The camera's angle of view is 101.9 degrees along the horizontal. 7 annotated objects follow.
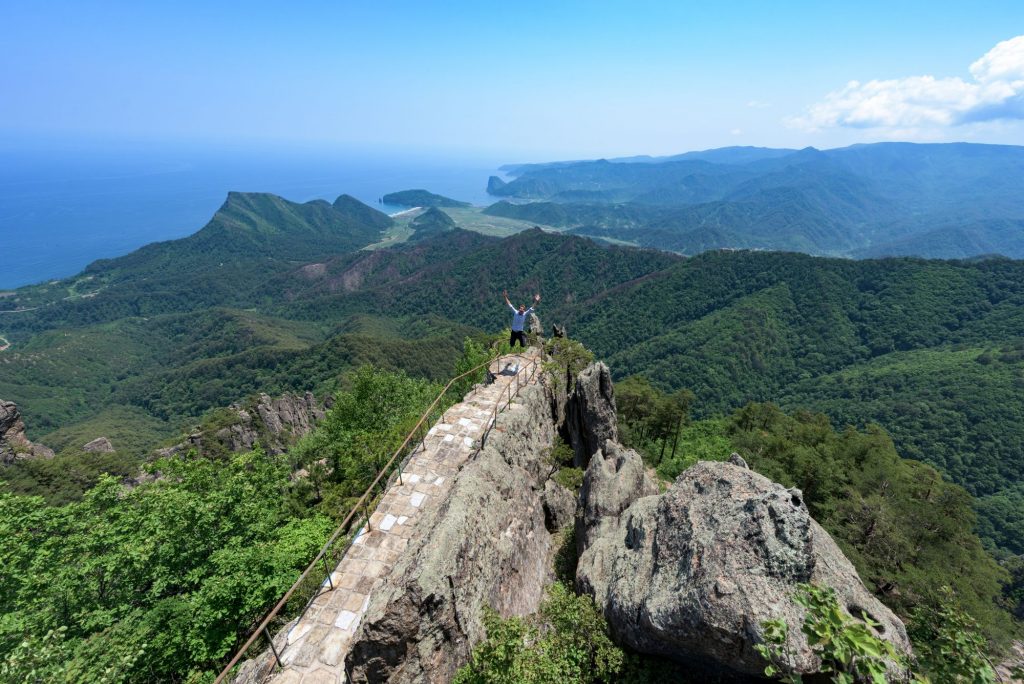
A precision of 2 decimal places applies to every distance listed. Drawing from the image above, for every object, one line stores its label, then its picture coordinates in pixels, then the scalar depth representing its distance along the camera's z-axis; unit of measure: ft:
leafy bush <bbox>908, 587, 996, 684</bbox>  23.49
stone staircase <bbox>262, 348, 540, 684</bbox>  33.42
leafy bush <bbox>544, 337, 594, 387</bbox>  92.22
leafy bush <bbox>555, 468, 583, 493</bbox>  71.56
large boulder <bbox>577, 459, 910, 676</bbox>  32.30
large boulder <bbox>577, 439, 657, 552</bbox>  56.59
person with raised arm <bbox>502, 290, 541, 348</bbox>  74.07
